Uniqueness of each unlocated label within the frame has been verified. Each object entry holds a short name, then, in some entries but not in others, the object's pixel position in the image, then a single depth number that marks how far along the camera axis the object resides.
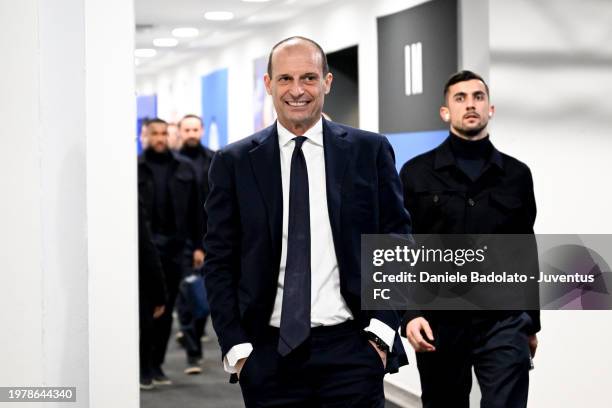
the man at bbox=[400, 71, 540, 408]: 4.13
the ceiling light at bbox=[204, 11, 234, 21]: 10.11
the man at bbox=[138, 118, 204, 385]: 7.46
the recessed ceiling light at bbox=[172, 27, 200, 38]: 11.53
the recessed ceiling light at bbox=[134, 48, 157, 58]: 13.91
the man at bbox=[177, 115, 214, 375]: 8.09
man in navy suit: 2.97
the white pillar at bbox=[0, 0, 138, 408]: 3.27
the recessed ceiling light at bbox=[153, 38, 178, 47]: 12.62
